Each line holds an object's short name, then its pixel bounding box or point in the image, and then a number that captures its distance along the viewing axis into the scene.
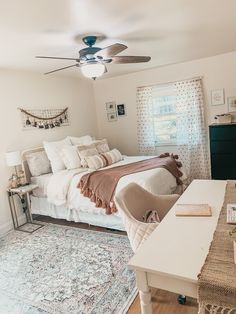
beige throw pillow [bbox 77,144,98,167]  3.73
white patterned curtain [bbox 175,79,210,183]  4.50
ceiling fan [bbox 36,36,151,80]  2.61
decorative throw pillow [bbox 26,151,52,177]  3.73
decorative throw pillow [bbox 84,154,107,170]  3.64
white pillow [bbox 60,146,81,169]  3.72
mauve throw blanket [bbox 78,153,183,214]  2.96
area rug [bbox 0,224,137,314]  1.94
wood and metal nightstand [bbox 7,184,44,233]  3.43
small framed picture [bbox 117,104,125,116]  5.28
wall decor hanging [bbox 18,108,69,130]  3.88
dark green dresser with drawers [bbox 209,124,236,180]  4.05
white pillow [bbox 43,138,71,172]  3.78
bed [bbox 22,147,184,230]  2.99
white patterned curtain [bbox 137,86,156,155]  4.94
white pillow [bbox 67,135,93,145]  4.34
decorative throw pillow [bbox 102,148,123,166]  3.86
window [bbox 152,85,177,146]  4.79
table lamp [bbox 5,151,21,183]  3.39
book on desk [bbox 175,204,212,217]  1.50
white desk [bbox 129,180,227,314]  1.04
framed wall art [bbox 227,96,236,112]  4.29
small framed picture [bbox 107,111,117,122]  5.41
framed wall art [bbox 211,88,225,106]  4.35
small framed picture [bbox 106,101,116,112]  5.38
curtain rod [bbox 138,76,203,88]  4.43
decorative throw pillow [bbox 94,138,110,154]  4.12
